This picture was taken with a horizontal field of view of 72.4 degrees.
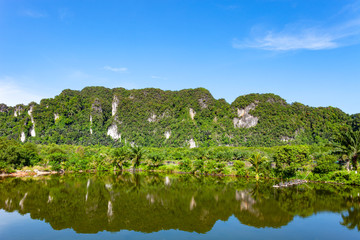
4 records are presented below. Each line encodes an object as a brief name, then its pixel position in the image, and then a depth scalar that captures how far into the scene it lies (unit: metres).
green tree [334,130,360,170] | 35.53
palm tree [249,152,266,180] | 42.72
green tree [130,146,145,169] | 57.06
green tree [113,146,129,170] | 56.12
